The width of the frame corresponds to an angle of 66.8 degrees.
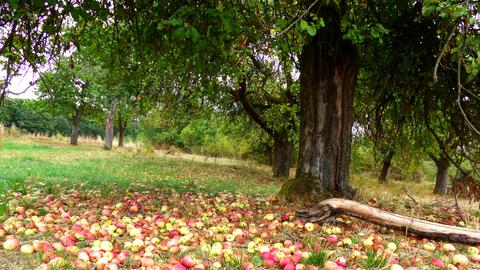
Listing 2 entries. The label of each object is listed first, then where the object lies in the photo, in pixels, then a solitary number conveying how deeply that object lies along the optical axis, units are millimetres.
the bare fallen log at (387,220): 3475
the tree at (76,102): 28344
